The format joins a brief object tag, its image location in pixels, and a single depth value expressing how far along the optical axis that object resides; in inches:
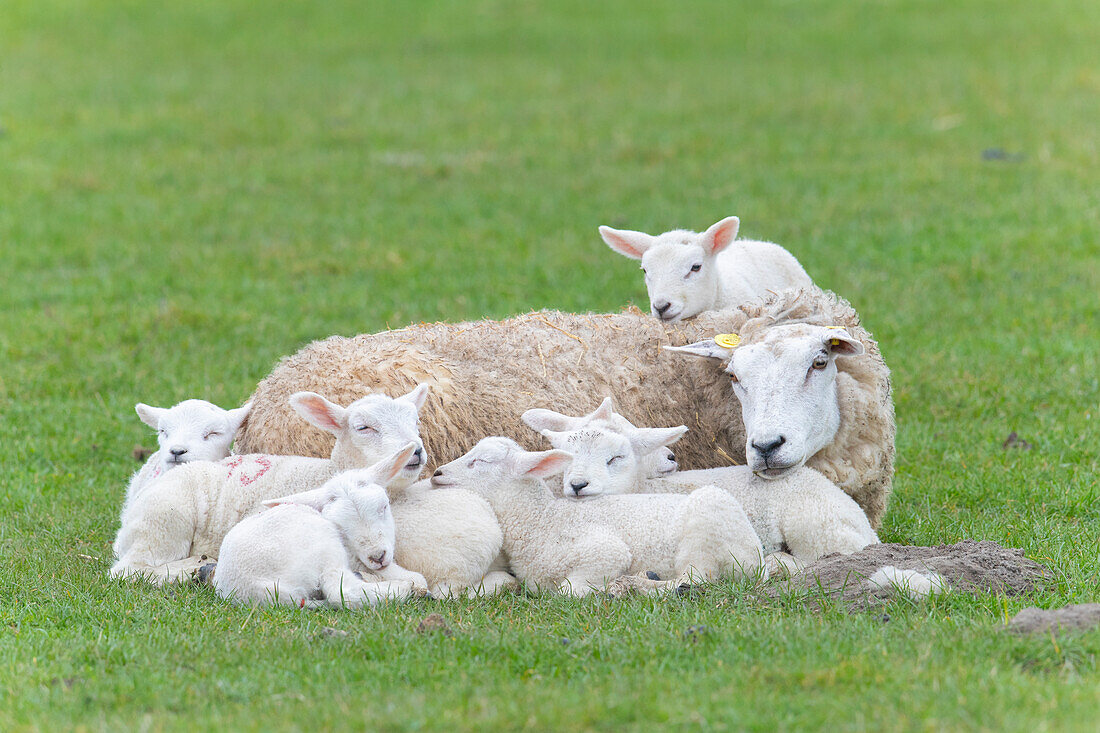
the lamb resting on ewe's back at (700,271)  601.3
